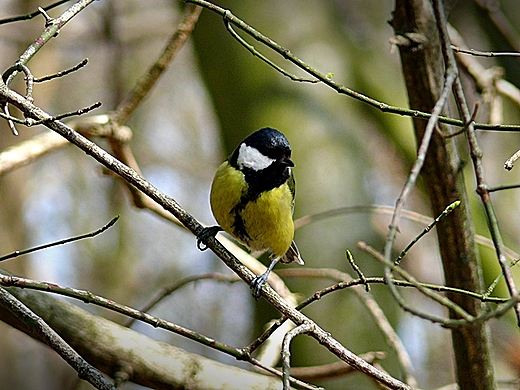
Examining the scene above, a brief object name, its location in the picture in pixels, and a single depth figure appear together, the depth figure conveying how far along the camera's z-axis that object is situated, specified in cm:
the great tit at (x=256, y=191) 585
